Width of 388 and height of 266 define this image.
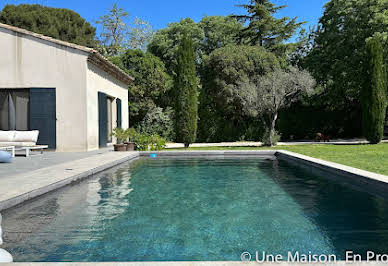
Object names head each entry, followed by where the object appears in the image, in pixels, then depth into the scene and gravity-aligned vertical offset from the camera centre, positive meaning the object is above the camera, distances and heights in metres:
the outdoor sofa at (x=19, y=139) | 11.28 -0.20
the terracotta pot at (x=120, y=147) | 13.59 -0.58
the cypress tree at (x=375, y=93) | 17.17 +1.91
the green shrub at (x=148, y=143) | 14.70 -0.46
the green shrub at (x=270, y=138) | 16.80 -0.32
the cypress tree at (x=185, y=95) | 16.34 +1.78
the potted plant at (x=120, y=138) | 13.61 -0.23
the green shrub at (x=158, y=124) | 21.20 +0.52
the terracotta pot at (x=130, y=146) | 14.13 -0.56
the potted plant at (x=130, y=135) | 14.16 -0.11
